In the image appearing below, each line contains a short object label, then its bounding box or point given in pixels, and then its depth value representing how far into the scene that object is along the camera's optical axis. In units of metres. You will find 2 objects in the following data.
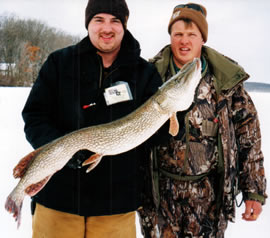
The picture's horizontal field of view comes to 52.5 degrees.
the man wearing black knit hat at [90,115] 2.02
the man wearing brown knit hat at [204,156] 2.43
